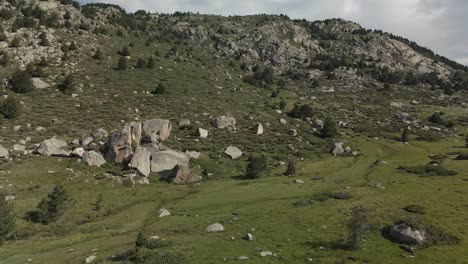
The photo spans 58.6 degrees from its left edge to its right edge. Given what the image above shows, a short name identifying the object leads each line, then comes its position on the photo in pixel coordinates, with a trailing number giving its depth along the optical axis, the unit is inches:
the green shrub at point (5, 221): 1465.3
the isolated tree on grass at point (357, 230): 1268.5
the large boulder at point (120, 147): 2385.6
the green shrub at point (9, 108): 2578.7
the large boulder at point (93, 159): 2288.4
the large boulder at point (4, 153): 2132.1
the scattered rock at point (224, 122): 3307.1
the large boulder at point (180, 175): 2315.5
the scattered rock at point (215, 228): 1507.1
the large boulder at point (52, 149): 2299.5
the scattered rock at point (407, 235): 1328.7
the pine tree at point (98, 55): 4094.5
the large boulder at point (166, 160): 2406.5
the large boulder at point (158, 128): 2792.1
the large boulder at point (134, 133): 2519.7
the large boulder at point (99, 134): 2578.7
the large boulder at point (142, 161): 2311.8
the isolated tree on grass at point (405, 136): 3767.2
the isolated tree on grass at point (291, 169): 2520.4
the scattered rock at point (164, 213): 1767.3
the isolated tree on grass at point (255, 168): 2496.3
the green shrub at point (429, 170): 2516.0
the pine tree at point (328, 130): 3622.0
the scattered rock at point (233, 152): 2819.9
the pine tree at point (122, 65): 4040.4
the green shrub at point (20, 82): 2979.8
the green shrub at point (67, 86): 3161.9
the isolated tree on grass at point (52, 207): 1654.8
